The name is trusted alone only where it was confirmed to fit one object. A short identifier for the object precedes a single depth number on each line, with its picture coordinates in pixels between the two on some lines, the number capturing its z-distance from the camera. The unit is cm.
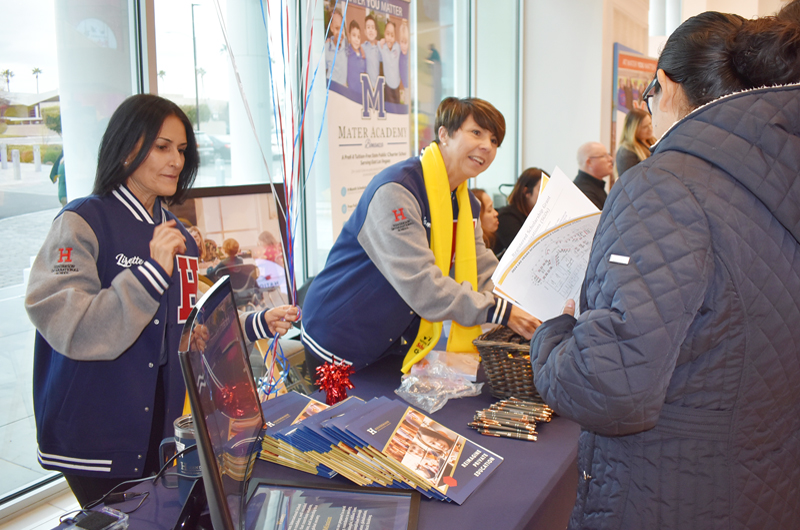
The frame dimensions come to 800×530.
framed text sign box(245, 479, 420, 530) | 96
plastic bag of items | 151
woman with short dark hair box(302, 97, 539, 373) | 172
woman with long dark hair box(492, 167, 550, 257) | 387
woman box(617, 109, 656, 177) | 413
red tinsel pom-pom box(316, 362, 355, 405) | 144
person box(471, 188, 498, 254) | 361
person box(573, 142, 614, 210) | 414
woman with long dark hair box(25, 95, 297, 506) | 139
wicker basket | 148
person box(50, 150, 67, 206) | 238
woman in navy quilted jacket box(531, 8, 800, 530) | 85
